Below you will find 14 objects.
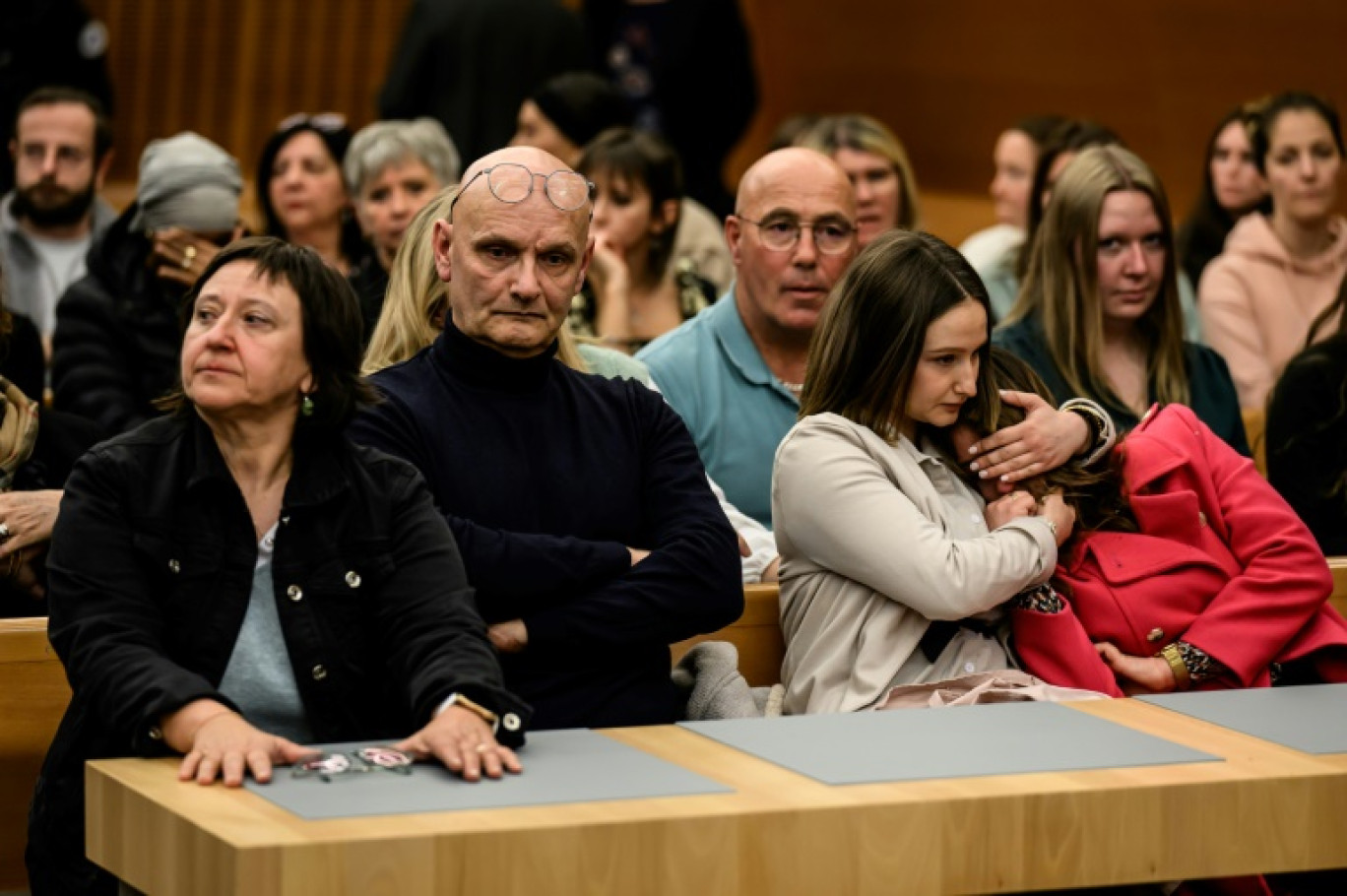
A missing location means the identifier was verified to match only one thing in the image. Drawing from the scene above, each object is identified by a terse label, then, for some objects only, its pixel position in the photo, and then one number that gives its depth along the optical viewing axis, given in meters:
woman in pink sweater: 10.95
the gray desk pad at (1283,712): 5.54
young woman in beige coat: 6.13
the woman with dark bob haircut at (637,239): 10.37
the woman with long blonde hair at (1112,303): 8.51
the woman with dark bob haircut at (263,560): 5.20
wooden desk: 4.48
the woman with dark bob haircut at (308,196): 10.81
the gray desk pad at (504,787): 4.67
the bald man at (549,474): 5.95
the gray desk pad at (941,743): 5.16
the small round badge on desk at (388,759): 4.96
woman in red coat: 6.42
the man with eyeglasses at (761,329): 7.83
